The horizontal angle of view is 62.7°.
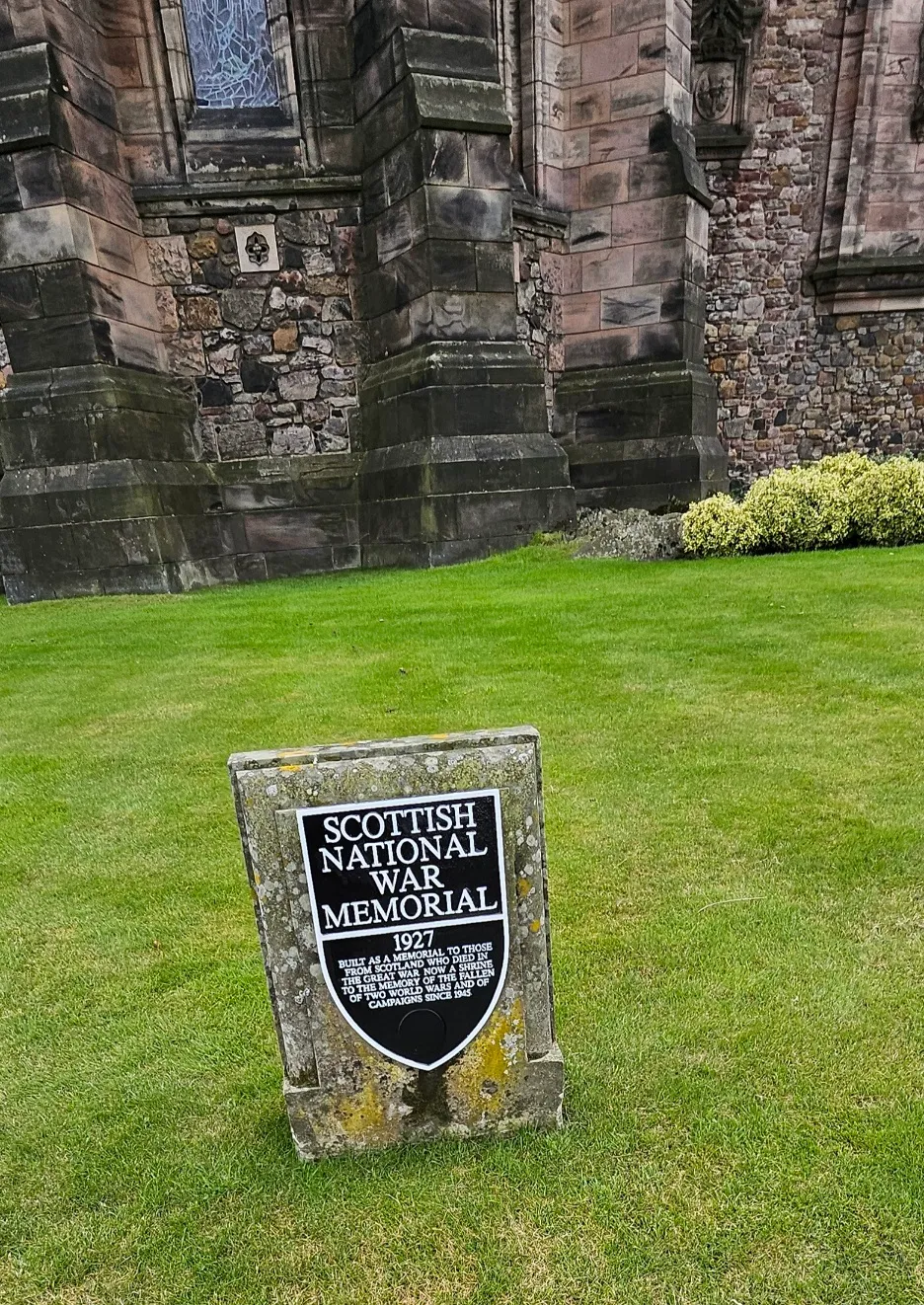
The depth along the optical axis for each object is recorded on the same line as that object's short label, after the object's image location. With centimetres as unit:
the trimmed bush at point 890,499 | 759
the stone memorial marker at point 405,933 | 137
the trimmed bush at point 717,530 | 764
